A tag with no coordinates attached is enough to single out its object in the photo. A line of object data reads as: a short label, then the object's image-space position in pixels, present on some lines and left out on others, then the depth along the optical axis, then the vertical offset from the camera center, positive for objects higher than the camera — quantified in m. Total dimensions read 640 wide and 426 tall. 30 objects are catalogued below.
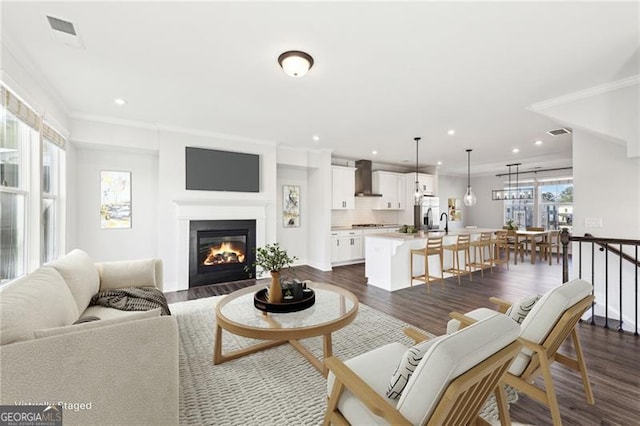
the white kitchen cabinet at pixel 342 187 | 6.65 +0.60
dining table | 6.89 -0.64
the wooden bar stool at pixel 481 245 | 5.46 -0.67
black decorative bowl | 2.35 -0.81
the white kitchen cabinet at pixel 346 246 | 6.56 -0.86
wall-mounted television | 4.78 +0.75
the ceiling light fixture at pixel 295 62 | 2.36 +1.31
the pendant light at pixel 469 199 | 6.39 +0.30
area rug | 1.82 -1.35
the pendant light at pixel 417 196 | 5.46 +0.31
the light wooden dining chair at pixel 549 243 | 6.90 -0.83
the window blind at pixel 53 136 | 3.11 +0.92
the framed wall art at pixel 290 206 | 6.53 +0.13
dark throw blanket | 2.48 -0.84
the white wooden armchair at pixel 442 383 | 1.00 -0.70
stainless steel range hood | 7.31 +0.87
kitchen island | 4.66 -0.85
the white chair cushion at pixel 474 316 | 1.96 -0.81
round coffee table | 2.02 -0.87
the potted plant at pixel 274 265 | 2.46 -0.50
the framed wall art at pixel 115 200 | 4.59 +0.19
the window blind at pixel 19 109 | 2.25 +0.93
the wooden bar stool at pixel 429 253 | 4.60 -0.71
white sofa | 1.22 -0.73
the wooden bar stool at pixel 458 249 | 5.03 -0.71
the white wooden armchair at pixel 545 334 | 1.56 -0.72
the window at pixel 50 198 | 3.44 +0.17
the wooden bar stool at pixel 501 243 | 5.93 -0.78
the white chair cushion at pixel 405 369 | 1.21 -0.71
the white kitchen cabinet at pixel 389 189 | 7.63 +0.65
